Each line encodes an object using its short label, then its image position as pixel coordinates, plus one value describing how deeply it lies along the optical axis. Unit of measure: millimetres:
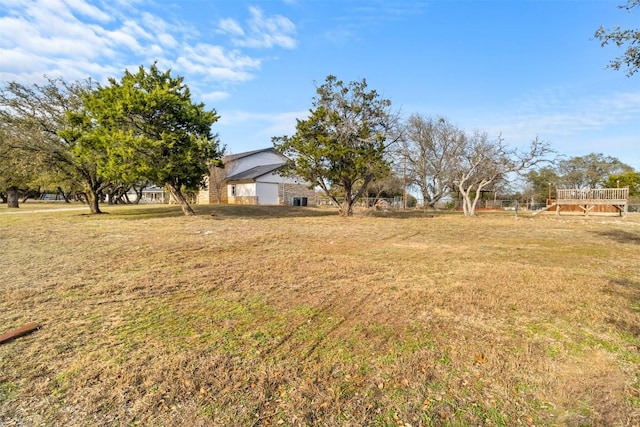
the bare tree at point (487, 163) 19244
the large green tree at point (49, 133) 14609
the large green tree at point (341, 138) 17094
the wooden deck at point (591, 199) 20147
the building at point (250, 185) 30672
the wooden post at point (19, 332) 3026
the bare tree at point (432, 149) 27719
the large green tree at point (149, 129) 13039
